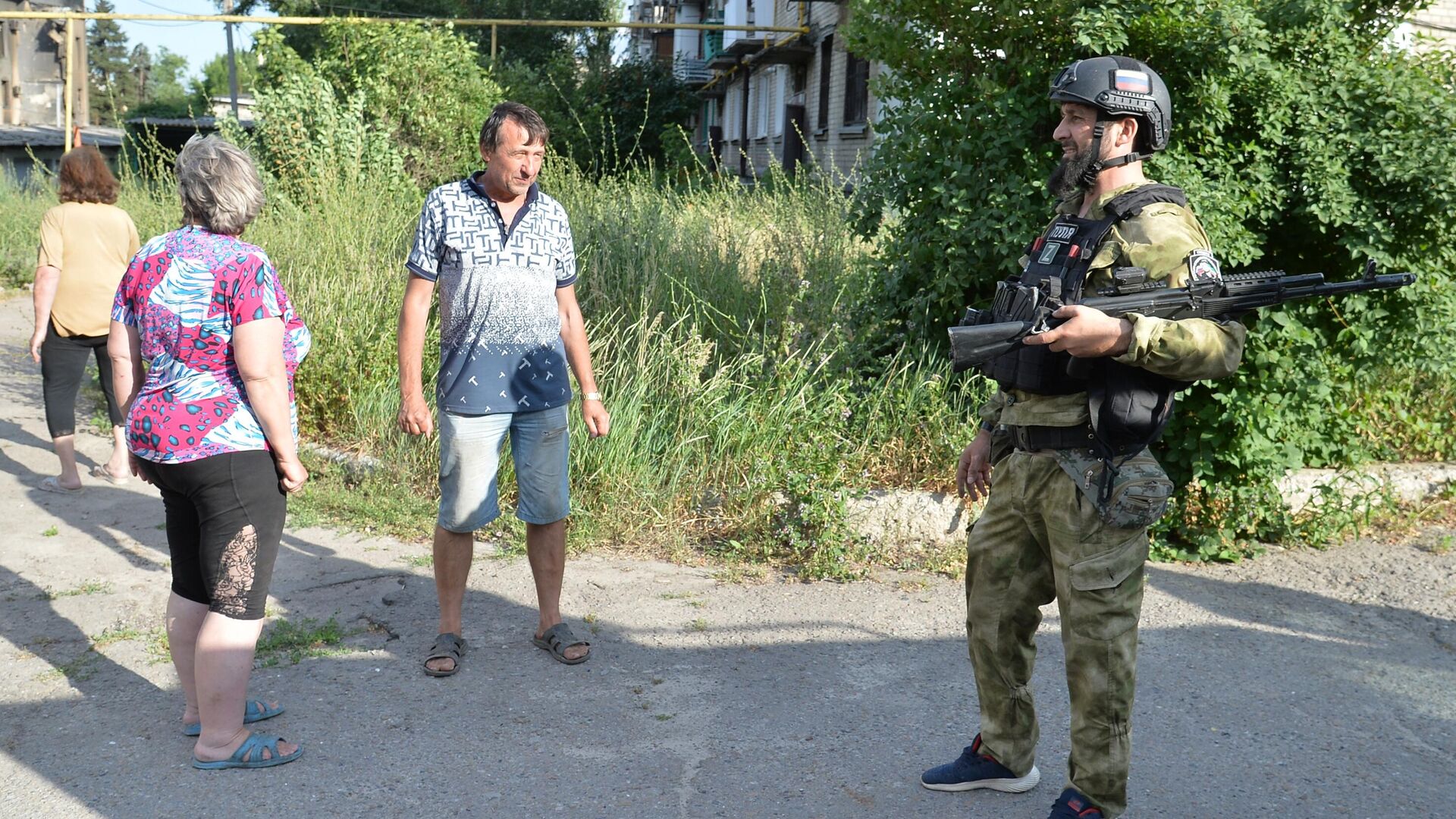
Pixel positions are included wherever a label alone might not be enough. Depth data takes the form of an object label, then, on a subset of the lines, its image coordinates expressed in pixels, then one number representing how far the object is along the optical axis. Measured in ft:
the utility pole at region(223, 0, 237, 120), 53.06
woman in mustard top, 19.42
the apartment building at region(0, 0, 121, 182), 139.33
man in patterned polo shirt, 12.30
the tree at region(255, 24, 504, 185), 38.34
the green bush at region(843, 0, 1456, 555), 15.88
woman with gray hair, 9.93
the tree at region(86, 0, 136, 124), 248.11
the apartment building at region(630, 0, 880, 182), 64.28
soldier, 8.55
